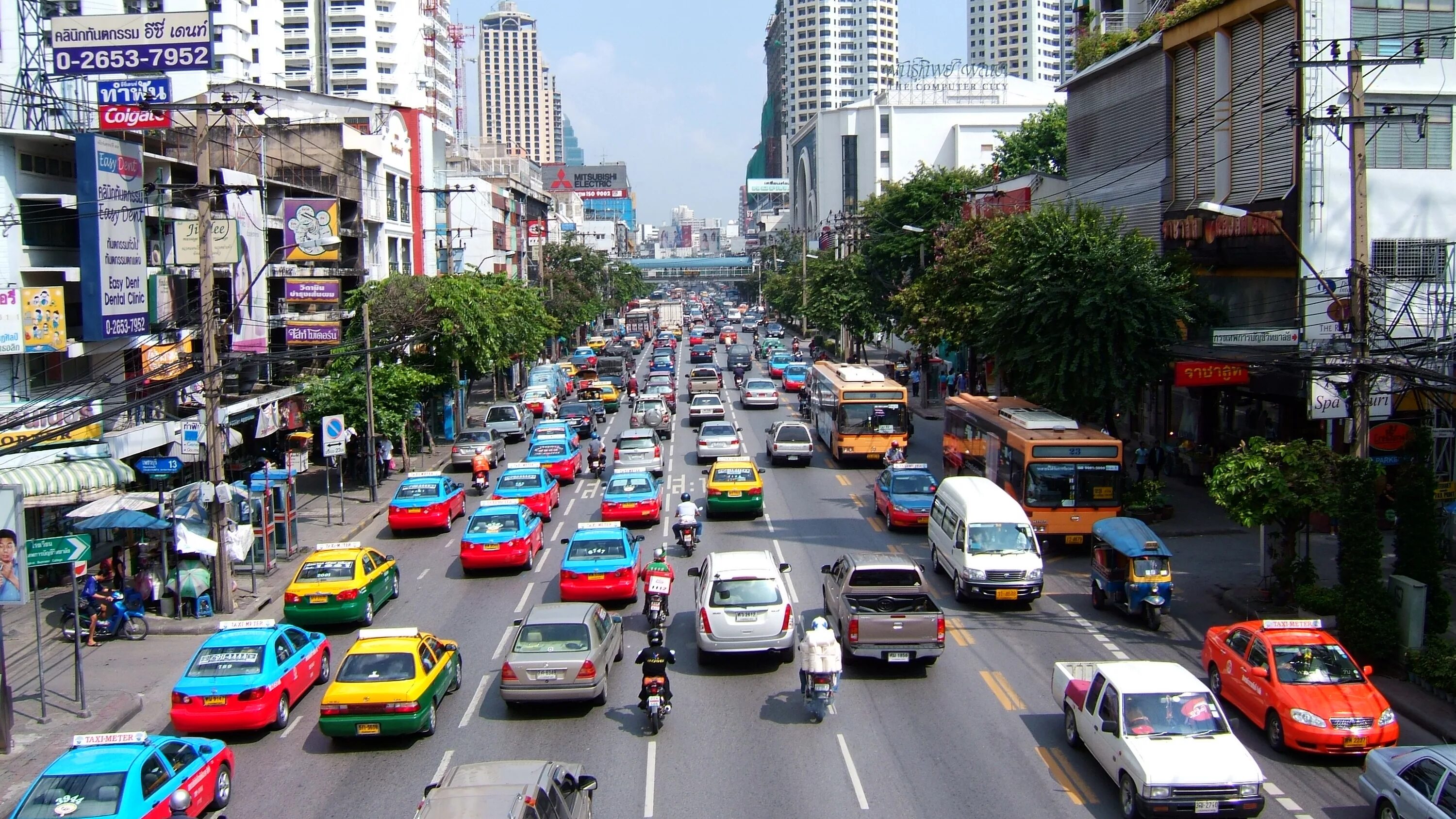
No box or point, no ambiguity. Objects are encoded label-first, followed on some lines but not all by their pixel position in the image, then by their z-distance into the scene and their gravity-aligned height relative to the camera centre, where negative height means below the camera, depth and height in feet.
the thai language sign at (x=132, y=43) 108.47 +25.85
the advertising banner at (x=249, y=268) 112.27 +5.95
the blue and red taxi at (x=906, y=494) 100.01 -14.88
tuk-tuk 71.46 -15.41
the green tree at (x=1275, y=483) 69.10 -9.86
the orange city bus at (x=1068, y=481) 88.89 -12.21
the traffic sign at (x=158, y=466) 81.92 -9.15
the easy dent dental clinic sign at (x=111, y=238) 95.20 +7.40
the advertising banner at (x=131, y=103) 100.01 +19.28
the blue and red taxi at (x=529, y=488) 104.99 -14.31
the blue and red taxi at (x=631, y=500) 101.76 -14.96
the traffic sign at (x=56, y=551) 64.39 -11.67
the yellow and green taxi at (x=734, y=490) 105.40 -14.73
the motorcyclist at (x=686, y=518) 91.66 -14.84
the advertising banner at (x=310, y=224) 130.11 +11.16
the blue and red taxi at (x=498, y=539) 86.33 -15.28
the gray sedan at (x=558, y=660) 55.57 -15.44
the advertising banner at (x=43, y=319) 89.25 +0.96
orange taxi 50.08 -16.29
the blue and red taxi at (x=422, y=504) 103.30 -15.20
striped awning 79.77 -10.03
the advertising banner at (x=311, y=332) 128.77 -0.56
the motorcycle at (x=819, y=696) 54.39 -16.95
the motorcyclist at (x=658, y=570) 69.62 -14.44
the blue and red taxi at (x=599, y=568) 75.41 -15.24
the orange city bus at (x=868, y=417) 135.33 -11.20
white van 74.59 -14.59
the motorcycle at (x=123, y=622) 74.08 -17.78
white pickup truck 43.24 -16.05
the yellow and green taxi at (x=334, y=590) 72.38 -15.65
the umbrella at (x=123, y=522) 73.46 -11.54
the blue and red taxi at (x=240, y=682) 54.34 -15.96
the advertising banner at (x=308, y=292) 132.67 +3.86
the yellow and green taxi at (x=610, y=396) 195.52 -12.01
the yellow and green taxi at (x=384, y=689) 52.47 -15.80
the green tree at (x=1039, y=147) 291.17 +39.99
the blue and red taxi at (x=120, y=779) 41.22 -15.66
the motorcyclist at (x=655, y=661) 54.34 -15.18
